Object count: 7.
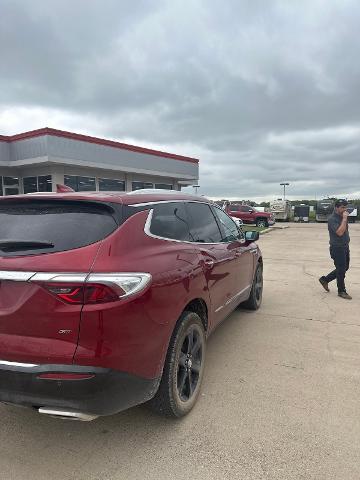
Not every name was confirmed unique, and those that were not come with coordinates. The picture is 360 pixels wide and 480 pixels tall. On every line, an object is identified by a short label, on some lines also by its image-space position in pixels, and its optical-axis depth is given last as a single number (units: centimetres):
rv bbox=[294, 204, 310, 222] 4206
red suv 221
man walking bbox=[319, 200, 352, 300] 646
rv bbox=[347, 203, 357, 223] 3978
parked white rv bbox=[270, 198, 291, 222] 4194
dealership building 1902
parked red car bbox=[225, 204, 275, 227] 3158
